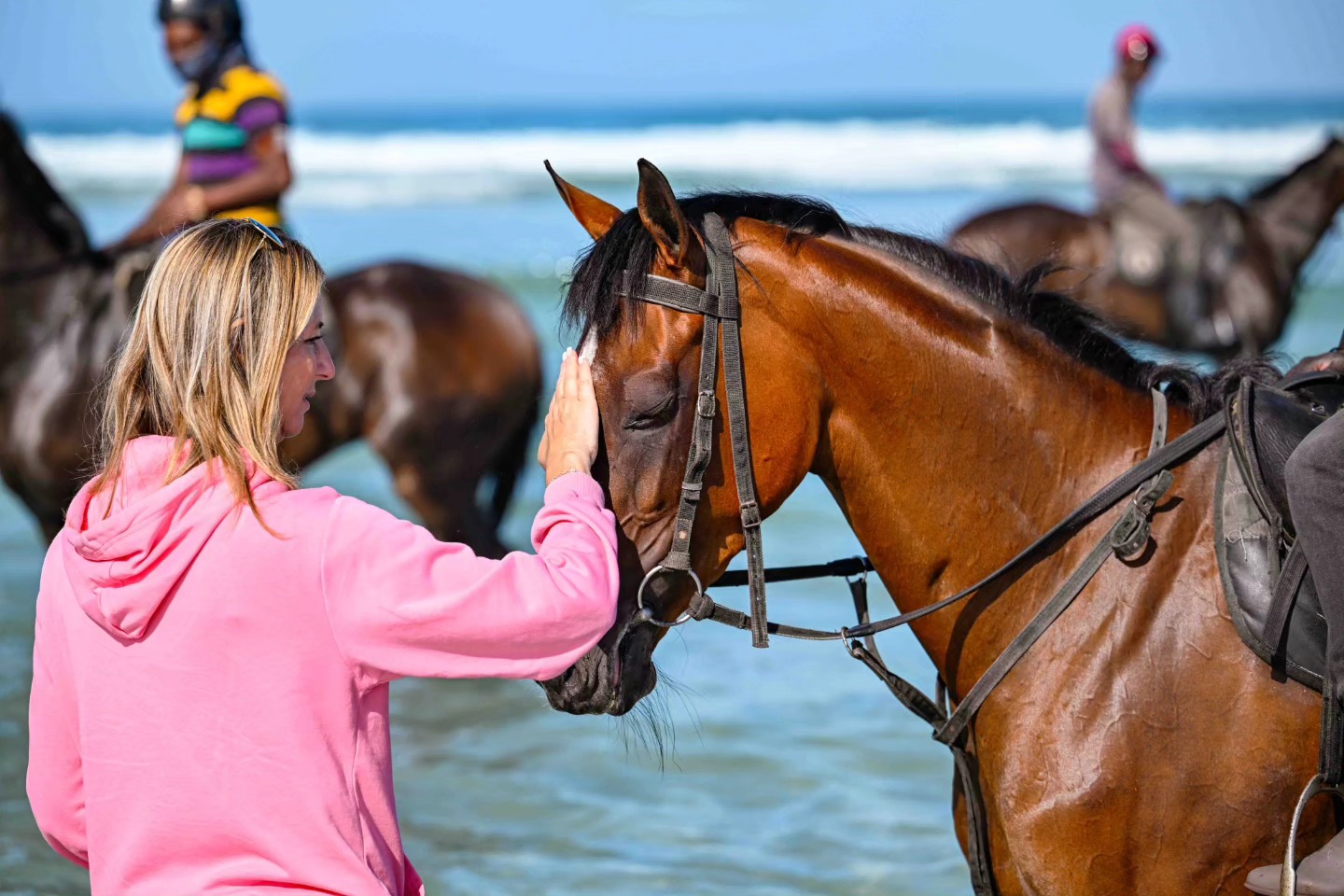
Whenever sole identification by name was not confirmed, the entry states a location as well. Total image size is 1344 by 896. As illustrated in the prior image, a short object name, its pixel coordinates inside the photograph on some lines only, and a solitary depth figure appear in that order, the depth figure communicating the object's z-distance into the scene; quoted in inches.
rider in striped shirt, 408.8
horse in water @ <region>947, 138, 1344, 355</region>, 687.1
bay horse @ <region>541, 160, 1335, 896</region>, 157.4
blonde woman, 120.5
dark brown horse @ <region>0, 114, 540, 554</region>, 417.7
